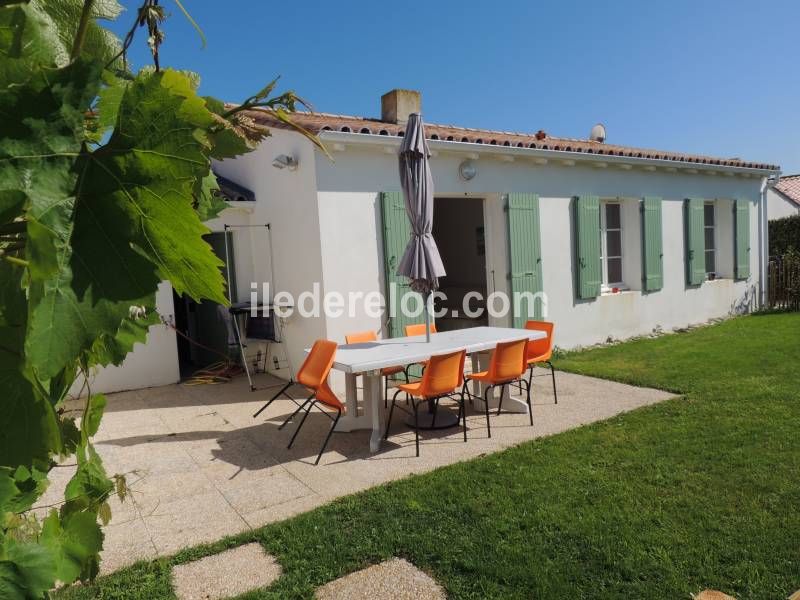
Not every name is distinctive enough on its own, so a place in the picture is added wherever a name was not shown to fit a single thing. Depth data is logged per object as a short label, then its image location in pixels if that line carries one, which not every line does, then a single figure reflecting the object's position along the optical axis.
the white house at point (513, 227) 7.13
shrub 15.23
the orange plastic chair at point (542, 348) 6.38
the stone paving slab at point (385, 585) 2.84
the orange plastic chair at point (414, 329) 6.85
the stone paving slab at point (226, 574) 2.94
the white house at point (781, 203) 20.03
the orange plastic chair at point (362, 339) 6.39
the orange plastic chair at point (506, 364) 5.42
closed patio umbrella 5.85
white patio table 5.04
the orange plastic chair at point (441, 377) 4.96
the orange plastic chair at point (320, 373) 4.98
